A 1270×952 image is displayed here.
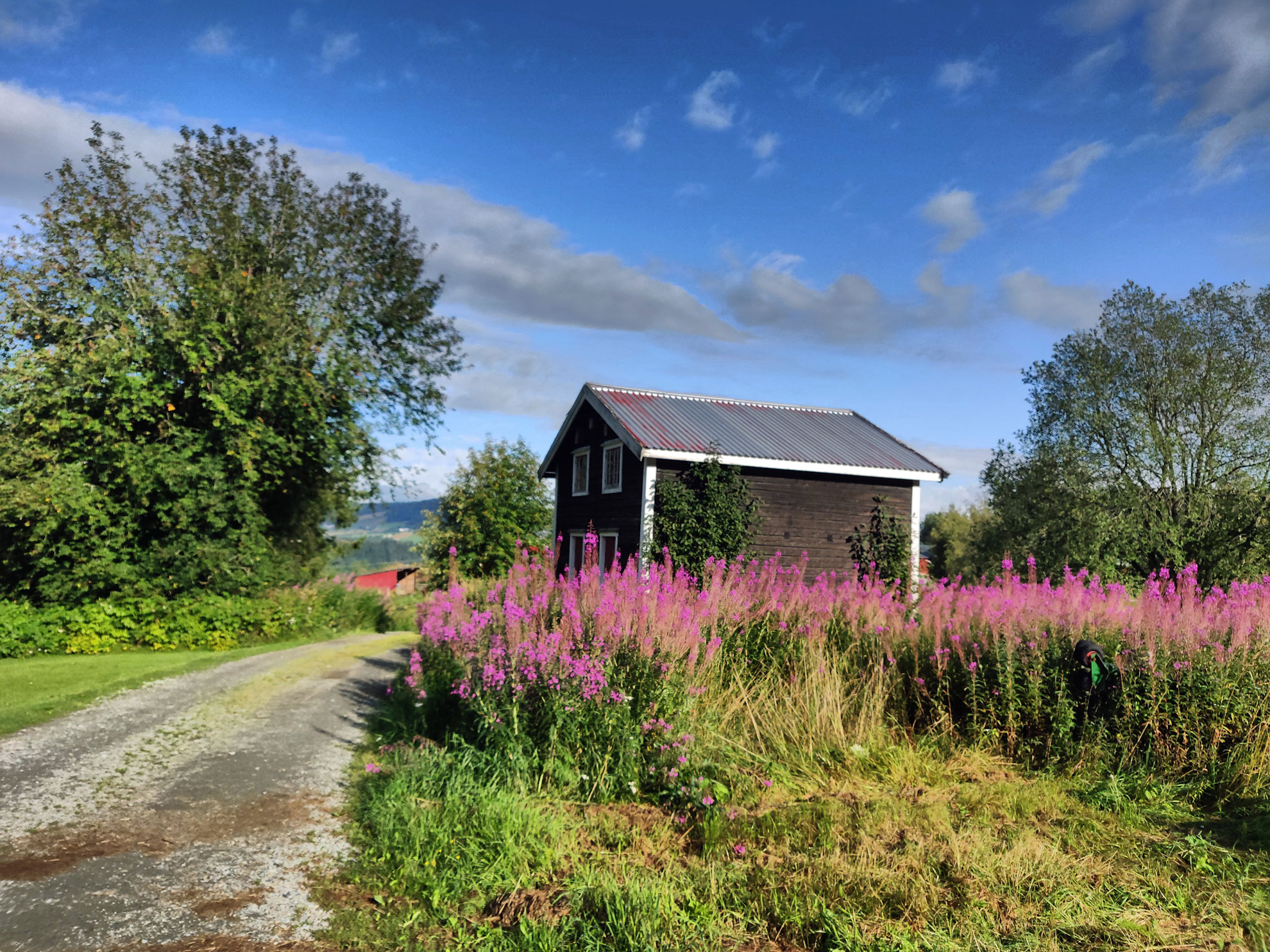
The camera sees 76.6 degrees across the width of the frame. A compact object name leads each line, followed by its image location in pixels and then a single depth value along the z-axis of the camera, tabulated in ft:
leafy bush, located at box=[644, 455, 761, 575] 60.03
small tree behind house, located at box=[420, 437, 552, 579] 122.52
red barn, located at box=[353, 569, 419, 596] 172.90
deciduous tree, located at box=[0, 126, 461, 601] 52.54
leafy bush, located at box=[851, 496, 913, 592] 65.98
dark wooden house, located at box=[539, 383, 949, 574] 62.54
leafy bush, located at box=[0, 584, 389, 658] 48.26
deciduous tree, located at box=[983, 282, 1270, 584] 79.05
